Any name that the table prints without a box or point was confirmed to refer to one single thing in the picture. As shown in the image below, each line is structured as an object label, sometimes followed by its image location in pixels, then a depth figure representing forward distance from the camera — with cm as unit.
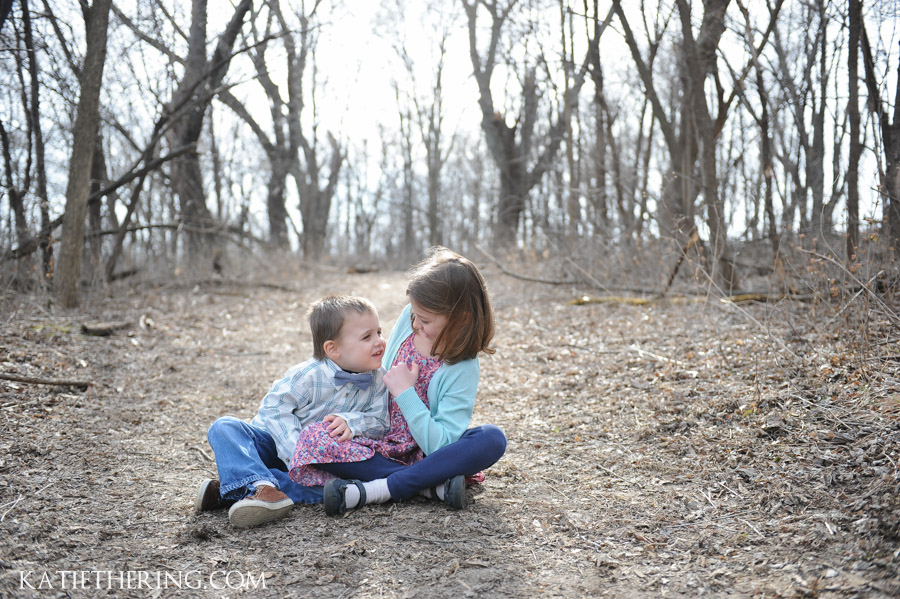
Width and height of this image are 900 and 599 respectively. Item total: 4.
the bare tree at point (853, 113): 491
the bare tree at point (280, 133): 1500
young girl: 258
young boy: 259
